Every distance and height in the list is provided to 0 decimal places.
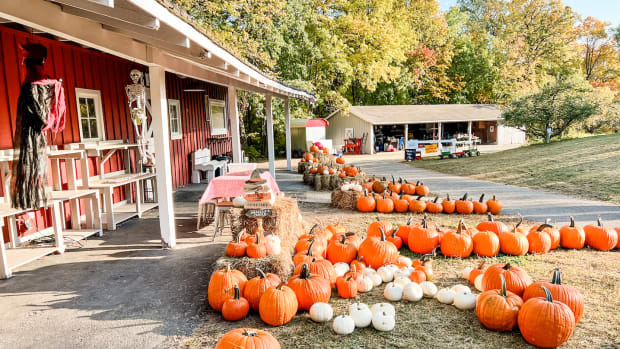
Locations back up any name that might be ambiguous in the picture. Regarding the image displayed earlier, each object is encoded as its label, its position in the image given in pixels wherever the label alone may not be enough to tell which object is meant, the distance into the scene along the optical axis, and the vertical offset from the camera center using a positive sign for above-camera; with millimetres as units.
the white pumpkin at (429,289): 3470 -1419
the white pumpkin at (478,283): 3536 -1413
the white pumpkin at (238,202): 4707 -739
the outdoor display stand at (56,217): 4047 -920
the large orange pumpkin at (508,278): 3240 -1288
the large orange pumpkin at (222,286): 3211 -1241
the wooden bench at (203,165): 11039 -620
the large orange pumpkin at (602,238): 4742 -1363
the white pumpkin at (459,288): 3349 -1379
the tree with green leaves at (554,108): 16469 +1179
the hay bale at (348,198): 7547 -1197
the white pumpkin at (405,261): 4066 -1353
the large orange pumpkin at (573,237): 4773 -1343
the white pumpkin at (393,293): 3428 -1427
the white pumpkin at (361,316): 2969 -1412
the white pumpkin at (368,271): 3793 -1361
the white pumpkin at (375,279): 3766 -1423
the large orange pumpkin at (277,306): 2996 -1329
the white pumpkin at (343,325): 2884 -1441
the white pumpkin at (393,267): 3887 -1357
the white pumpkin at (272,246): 3801 -1066
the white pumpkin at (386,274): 3846 -1406
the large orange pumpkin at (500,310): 2867 -1362
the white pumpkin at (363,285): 3639 -1421
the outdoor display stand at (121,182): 5859 -561
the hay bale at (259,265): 3580 -1178
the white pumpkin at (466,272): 3881 -1428
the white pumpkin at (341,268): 3796 -1325
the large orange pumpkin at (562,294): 2904 -1280
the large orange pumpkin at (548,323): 2646 -1364
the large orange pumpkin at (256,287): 3212 -1263
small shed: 20422 +481
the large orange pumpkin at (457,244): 4486 -1311
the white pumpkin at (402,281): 3526 -1367
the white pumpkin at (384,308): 2986 -1374
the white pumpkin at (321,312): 3074 -1421
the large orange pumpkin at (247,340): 2344 -1260
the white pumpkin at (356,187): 7656 -976
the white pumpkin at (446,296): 3385 -1451
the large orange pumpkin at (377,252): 4148 -1273
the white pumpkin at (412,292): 3414 -1424
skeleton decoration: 7090 +712
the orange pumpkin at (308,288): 3225 -1291
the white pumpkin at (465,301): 3254 -1445
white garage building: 24906 +1048
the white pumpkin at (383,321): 2920 -1438
